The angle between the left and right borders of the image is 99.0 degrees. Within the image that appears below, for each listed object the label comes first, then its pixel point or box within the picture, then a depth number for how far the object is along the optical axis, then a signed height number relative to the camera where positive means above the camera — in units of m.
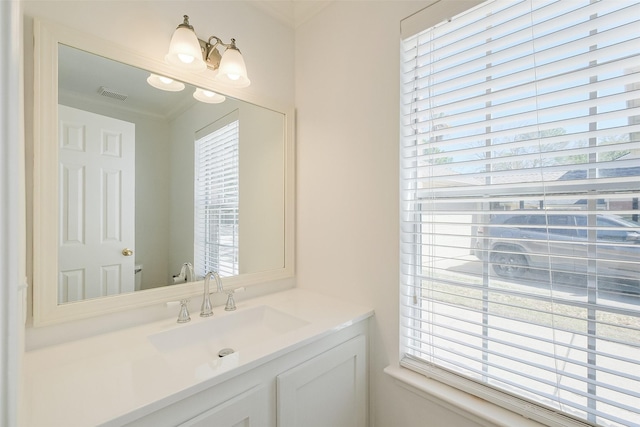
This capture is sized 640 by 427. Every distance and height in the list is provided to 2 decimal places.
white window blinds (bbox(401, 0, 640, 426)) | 0.76 +0.03
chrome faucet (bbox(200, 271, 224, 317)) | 1.22 -0.40
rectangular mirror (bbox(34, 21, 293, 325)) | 0.93 +0.13
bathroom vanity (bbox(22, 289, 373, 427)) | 0.69 -0.48
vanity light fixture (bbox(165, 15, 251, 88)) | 1.12 +0.69
